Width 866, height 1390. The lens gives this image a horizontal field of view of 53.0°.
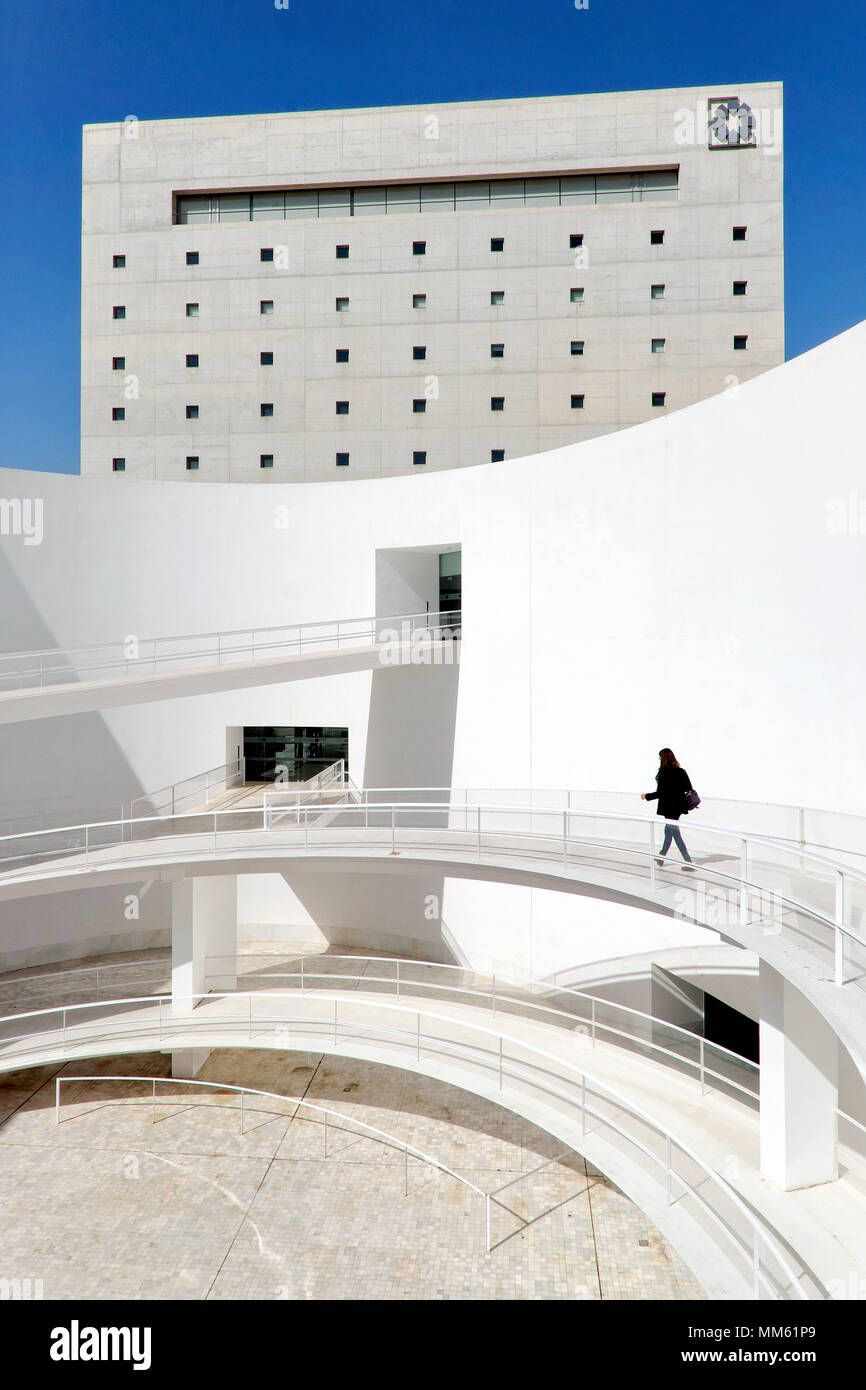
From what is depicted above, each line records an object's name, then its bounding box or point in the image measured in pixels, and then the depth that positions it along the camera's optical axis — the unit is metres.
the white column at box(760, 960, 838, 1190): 7.27
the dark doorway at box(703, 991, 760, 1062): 11.06
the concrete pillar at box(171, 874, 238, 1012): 11.23
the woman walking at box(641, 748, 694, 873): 7.73
